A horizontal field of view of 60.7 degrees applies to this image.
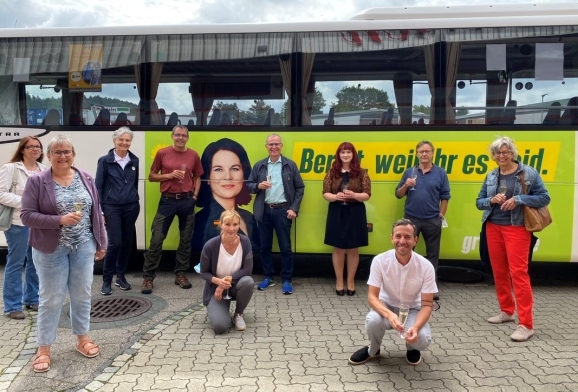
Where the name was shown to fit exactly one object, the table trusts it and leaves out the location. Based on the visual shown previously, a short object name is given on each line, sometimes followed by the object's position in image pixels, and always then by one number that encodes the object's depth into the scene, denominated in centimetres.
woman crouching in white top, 468
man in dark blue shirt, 575
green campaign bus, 609
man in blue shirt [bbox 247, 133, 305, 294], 609
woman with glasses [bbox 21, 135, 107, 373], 371
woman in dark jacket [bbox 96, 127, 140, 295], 585
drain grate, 512
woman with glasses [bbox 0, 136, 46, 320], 480
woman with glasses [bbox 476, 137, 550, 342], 451
